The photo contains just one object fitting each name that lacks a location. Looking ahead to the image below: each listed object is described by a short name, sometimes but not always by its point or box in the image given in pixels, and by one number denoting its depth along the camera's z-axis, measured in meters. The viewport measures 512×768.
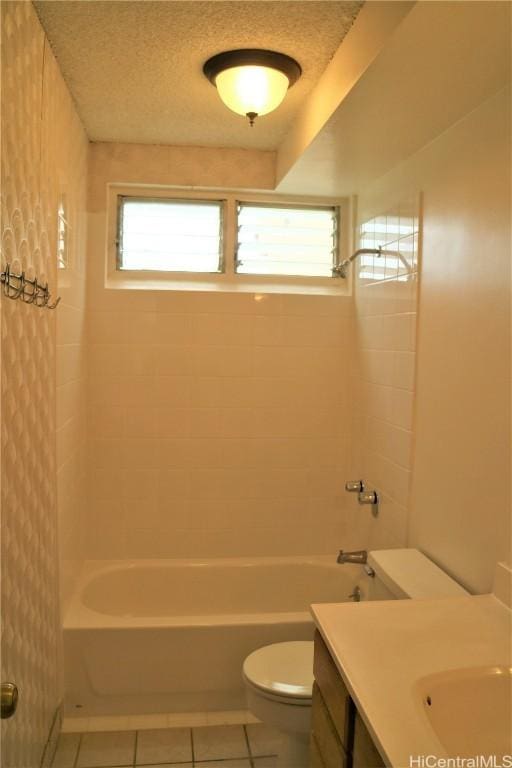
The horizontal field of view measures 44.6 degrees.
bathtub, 2.58
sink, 1.29
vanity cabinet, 1.26
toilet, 2.04
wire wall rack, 1.60
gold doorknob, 1.11
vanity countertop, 1.13
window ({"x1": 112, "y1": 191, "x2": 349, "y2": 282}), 3.29
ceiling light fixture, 2.11
